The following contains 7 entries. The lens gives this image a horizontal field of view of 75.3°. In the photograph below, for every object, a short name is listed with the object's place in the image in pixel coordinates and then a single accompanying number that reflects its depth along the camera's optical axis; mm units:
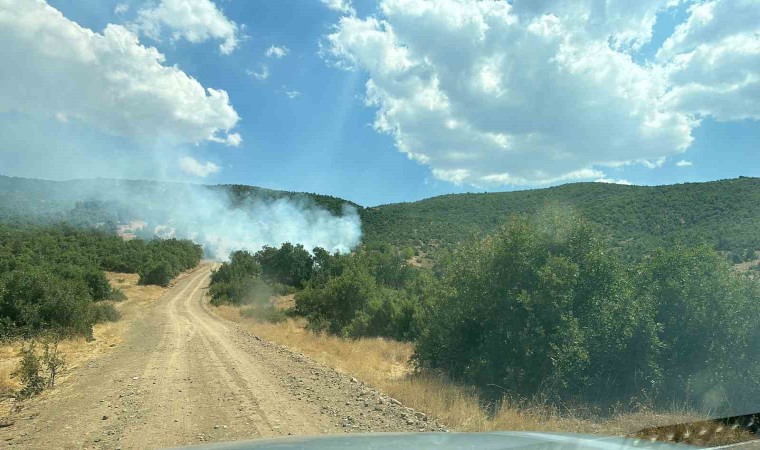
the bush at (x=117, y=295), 41103
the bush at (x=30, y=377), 10516
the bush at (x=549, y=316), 9555
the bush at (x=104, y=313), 25927
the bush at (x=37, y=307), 19672
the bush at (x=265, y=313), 31156
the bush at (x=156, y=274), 60094
